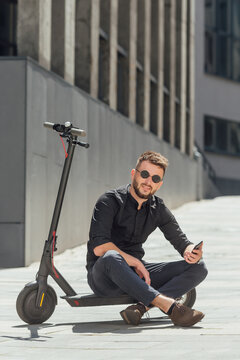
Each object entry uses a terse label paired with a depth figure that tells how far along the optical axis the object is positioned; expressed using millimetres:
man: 11048
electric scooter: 11185
